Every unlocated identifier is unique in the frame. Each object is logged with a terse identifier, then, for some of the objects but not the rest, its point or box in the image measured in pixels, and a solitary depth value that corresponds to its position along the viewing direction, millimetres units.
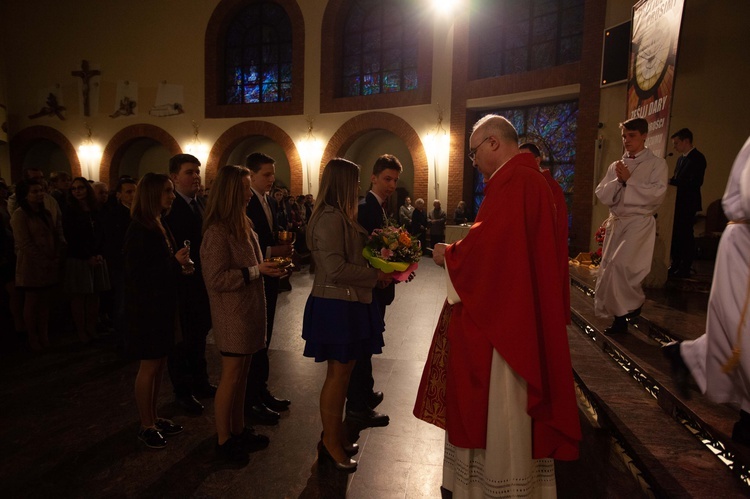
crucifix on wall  16656
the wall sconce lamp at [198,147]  15797
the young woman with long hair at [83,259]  4707
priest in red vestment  1799
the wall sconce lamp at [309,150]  14602
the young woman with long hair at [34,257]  4520
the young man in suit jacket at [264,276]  3082
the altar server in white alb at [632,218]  4090
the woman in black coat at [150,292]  2674
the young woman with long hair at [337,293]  2393
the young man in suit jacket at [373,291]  2924
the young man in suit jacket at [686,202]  6391
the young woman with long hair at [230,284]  2473
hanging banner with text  5250
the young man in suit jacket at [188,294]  3170
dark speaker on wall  9508
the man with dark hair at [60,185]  5352
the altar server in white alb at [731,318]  1953
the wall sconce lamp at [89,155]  16984
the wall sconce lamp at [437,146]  12828
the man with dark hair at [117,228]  4379
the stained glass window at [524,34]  11492
